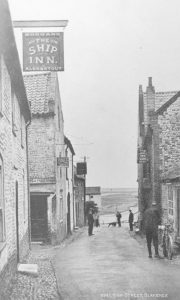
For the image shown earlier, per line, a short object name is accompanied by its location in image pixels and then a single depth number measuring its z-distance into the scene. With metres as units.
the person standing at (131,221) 35.06
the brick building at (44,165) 24.33
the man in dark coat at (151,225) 15.63
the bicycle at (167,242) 14.64
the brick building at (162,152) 22.62
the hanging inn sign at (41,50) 11.82
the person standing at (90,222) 27.88
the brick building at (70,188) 32.66
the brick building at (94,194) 84.26
